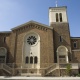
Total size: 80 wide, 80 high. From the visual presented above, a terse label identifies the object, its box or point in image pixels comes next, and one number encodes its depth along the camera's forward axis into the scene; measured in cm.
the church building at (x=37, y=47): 1834
